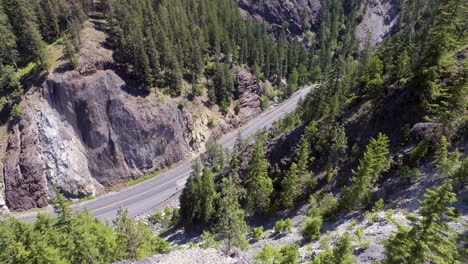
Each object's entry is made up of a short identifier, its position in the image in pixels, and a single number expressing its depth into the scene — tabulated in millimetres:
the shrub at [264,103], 94875
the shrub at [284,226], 36719
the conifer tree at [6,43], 60375
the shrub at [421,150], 32688
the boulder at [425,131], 32469
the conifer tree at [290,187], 40500
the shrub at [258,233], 37531
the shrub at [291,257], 22808
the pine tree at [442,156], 27384
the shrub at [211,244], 29619
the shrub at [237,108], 88500
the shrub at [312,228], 31484
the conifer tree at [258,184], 43594
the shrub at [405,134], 36375
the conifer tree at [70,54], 63062
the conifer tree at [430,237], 14109
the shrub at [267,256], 24828
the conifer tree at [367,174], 31578
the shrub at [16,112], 59000
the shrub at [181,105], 75312
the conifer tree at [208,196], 46550
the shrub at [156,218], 56562
